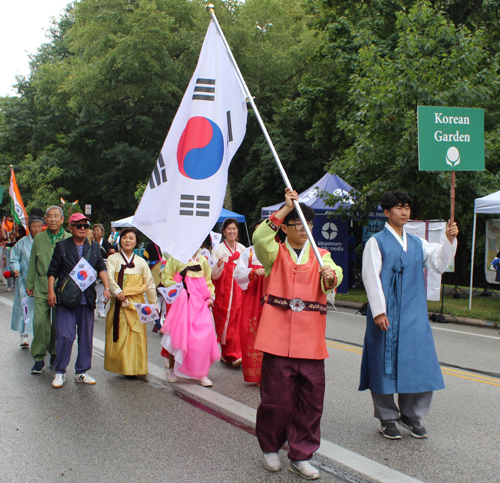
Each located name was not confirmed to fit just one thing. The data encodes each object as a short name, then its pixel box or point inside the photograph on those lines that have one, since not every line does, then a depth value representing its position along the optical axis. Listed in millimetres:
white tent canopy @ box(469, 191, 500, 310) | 11148
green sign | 6551
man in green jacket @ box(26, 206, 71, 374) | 6301
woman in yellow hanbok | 6039
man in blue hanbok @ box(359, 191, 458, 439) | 4195
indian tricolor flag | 12133
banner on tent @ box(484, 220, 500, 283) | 13109
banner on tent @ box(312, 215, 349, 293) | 15625
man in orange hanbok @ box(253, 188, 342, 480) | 3672
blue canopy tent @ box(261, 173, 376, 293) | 15445
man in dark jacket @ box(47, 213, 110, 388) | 5859
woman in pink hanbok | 5887
